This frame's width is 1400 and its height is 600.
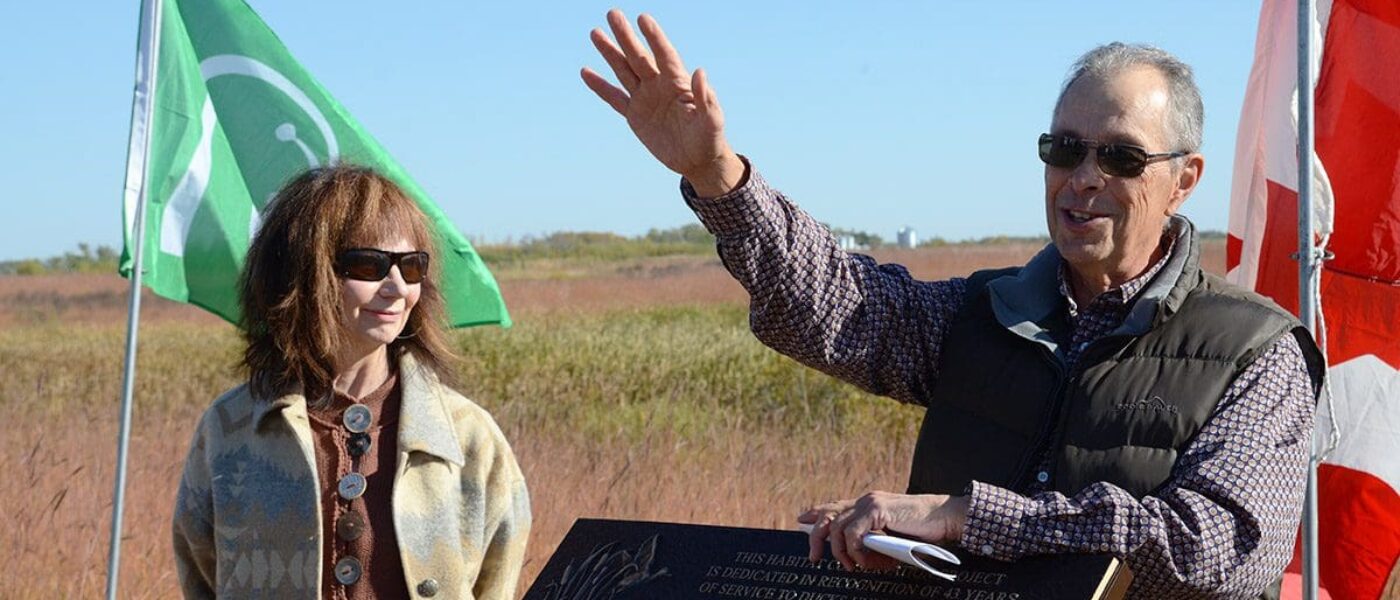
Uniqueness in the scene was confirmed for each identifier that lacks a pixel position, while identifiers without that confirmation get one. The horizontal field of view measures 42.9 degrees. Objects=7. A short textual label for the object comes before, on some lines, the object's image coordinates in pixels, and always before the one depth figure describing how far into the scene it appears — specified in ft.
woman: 11.94
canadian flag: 16.05
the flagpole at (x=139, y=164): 18.29
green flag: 21.36
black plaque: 8.61
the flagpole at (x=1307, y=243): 14.33
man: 8.84
